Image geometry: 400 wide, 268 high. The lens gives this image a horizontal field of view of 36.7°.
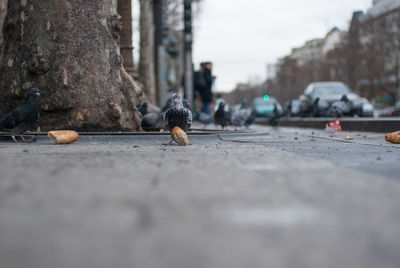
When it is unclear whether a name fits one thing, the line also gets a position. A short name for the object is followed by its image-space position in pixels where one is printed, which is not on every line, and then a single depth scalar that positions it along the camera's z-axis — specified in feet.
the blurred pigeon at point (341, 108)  65.82
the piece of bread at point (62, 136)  25.71
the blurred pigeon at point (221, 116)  59.11
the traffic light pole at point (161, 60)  61.72
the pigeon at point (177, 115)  26.89
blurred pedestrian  65.31
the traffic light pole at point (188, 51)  55.69
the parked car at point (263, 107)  123.95
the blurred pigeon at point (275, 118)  72.43
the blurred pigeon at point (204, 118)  61.72
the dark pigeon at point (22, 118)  27.78
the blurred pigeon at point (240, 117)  62.49
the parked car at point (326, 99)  78.64
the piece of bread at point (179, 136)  25.89
